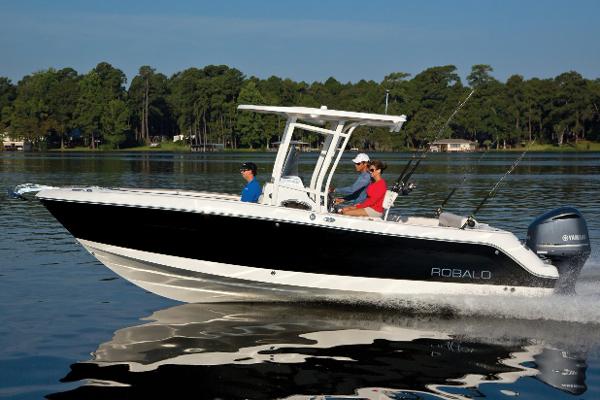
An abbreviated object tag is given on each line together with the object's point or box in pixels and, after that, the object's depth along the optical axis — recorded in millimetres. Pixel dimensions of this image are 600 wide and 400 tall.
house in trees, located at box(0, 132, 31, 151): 162250
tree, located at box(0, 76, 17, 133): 168625
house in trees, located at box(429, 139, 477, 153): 158000
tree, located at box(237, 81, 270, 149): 148750
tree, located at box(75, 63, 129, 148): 162250
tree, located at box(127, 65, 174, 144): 176500
